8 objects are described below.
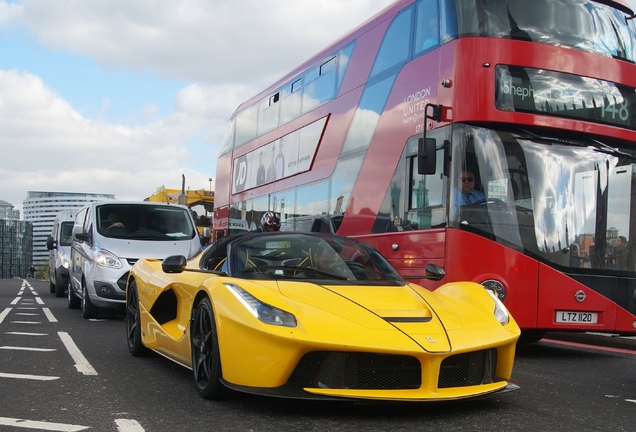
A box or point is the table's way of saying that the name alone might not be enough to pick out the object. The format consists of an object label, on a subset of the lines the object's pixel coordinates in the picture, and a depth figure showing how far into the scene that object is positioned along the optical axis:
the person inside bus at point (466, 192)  8.01
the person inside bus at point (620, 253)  8.38
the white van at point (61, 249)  19.98
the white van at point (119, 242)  11.36
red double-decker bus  7.98
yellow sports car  4.28
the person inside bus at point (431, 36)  8.59
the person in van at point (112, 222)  12.17
